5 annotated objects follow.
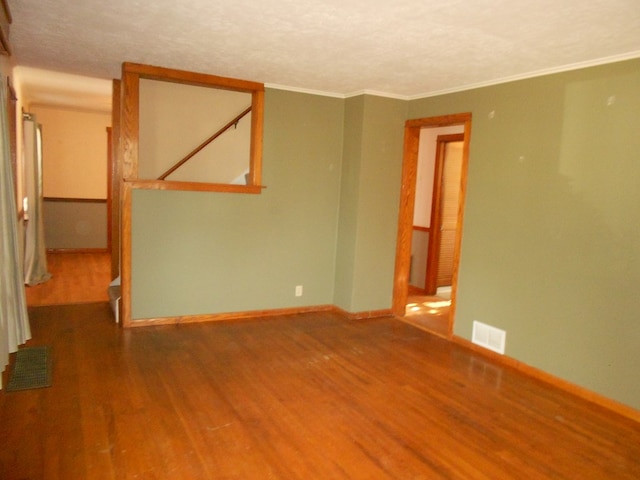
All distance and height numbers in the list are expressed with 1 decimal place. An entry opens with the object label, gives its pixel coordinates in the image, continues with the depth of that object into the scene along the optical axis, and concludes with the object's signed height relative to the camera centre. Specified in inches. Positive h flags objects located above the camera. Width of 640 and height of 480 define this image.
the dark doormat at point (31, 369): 116.6 -53.8
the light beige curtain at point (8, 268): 98.6 -21.8
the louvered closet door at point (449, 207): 240.4 -6.0
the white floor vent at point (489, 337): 150.1 -46.8
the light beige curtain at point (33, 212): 226.7 -19.8
